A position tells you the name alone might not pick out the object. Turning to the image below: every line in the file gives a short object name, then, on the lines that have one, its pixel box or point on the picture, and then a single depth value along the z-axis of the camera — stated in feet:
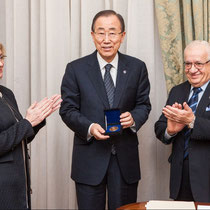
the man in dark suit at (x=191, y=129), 8.33
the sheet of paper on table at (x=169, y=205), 6.20
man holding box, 9.02
